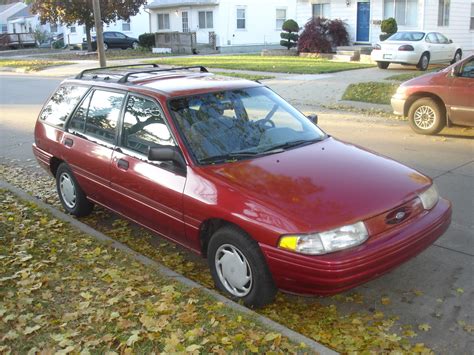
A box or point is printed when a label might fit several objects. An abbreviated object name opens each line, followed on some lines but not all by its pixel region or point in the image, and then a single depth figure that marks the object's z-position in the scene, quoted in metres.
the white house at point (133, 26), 42.31
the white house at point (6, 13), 65.12
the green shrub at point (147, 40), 36.78
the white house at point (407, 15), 24.95
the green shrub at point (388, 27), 24.61
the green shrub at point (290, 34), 29.47
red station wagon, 3.59
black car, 38.75
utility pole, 12.17
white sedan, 19.23
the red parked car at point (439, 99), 8.84
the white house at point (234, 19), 34.34
